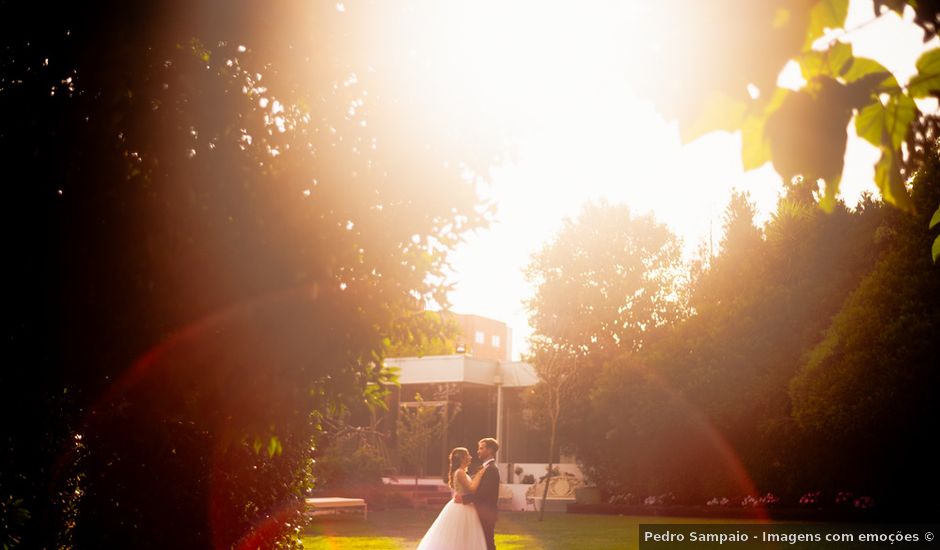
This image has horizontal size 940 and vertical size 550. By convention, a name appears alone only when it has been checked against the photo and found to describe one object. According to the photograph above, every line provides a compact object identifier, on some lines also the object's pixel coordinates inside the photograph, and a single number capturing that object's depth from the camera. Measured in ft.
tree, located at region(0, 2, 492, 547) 18.60
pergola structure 129.18
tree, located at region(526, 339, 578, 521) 95.50
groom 38.73
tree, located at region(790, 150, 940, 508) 66.18
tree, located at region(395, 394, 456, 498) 118.93
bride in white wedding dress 39.40
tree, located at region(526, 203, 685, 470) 107.55
